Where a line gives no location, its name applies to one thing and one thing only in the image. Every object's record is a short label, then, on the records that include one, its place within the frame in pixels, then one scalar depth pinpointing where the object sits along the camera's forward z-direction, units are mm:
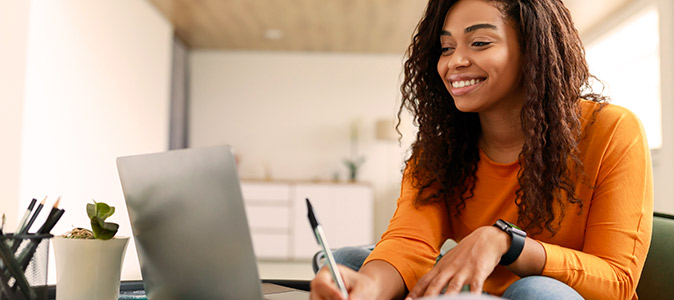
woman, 899
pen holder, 781
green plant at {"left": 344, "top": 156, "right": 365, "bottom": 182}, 6309
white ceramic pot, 894
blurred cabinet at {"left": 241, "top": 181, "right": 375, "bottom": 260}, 5816
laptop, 673
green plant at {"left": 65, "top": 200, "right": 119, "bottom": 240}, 899
